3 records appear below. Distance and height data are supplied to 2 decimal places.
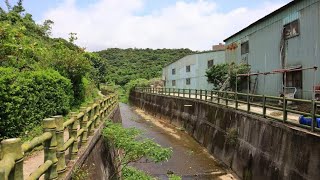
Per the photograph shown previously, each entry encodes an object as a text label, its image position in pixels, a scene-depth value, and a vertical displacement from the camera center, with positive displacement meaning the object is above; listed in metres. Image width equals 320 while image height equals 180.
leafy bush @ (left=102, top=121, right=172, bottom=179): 6.70 -1.86
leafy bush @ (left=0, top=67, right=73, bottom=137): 5.37 -0.28
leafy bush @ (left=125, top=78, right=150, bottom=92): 40.73 +0.78
